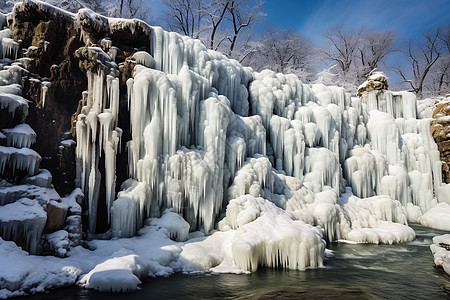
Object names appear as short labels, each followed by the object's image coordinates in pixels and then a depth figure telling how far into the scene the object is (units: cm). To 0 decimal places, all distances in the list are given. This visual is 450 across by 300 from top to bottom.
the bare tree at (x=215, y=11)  2578
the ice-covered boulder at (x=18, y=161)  692
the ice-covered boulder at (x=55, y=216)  707
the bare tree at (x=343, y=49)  3105
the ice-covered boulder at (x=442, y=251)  756
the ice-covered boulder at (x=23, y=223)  624
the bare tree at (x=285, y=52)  3027
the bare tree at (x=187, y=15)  2722
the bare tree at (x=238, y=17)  2670
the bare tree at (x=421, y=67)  2927
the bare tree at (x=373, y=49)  3023
